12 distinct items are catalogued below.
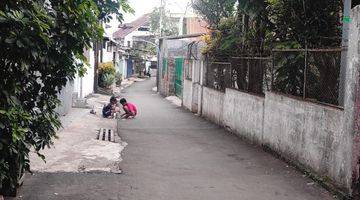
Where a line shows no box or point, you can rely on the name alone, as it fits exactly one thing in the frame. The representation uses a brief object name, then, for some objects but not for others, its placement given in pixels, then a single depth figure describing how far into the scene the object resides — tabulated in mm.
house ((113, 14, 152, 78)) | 50056
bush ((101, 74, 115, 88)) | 29328
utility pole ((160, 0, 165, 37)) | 53553
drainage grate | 12031
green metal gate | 27106
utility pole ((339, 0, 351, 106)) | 7523
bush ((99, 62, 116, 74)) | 29625
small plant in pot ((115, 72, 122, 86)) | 37188
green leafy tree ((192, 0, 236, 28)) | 18172
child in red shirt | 17250
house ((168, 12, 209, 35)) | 42406
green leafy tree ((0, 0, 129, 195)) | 4797
